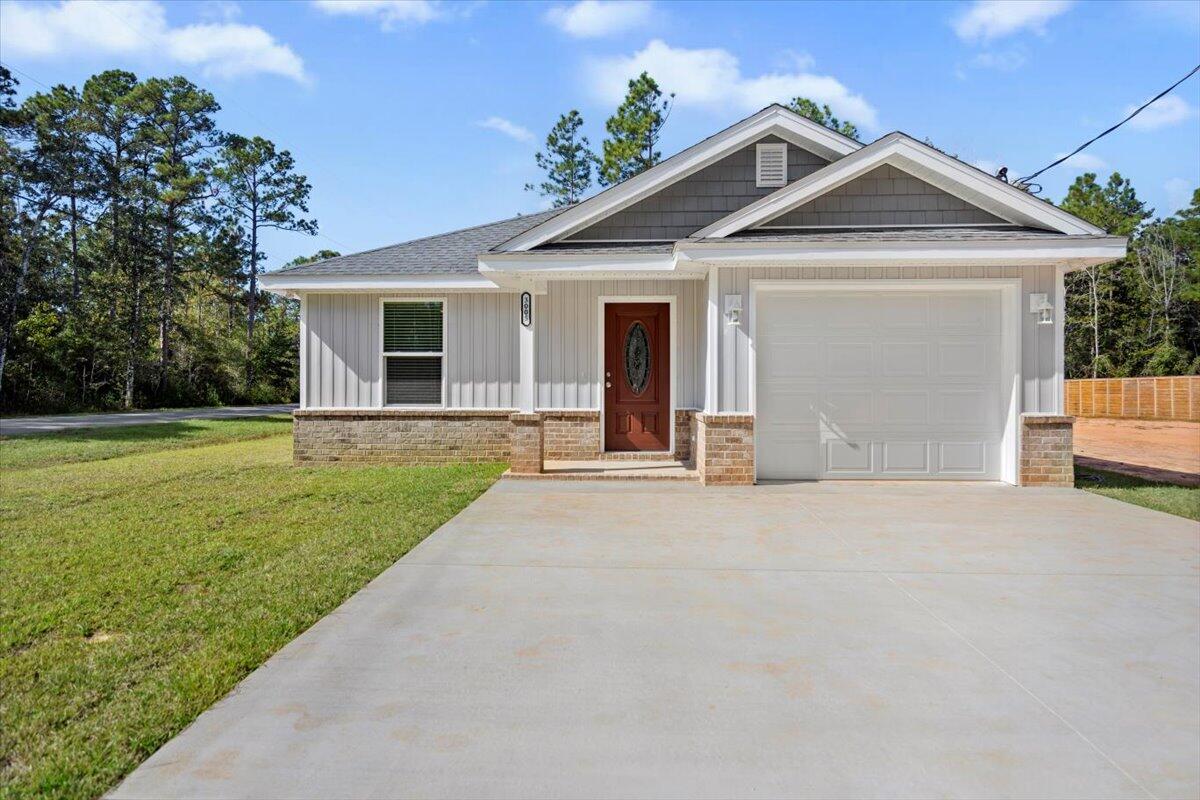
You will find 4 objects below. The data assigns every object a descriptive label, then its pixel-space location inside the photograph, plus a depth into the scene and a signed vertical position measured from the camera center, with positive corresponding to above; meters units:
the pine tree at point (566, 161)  33.06 +11.46
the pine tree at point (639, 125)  28.55 +11.43
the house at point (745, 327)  8.36 +0.96
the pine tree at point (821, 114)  27.69 +11.68
